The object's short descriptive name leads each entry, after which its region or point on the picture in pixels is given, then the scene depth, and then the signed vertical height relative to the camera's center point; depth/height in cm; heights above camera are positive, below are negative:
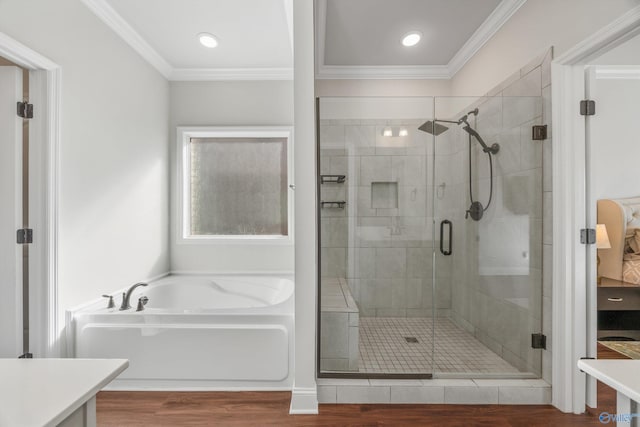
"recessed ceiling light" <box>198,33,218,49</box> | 289 +147
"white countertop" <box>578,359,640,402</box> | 72 -36
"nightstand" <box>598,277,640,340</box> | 286 -81
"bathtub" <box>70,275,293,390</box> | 218 -84
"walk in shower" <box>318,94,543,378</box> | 214 -12
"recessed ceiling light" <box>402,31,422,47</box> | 277 +144
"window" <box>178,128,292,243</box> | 360 +29
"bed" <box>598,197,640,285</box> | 305 -23
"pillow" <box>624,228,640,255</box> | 317 -25
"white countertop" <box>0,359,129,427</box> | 57 -33
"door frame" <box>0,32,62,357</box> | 210 +8
